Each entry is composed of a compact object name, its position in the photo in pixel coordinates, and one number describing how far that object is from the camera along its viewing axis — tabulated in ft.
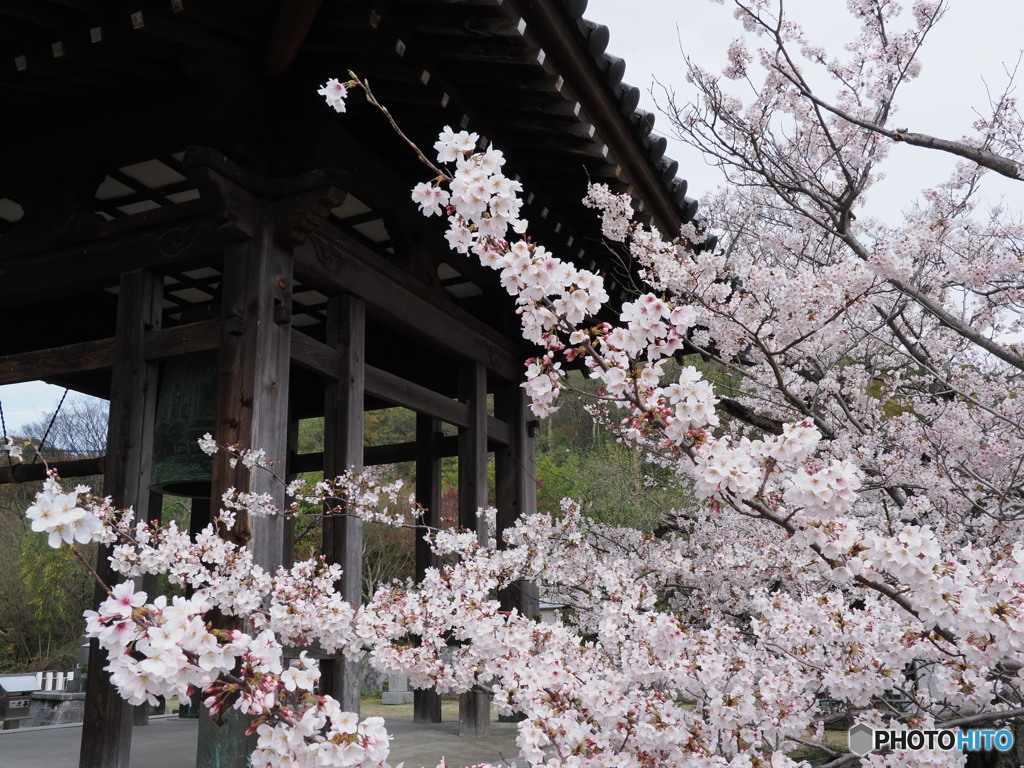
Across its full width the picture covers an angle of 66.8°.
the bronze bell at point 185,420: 11.66
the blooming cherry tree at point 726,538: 5.27
